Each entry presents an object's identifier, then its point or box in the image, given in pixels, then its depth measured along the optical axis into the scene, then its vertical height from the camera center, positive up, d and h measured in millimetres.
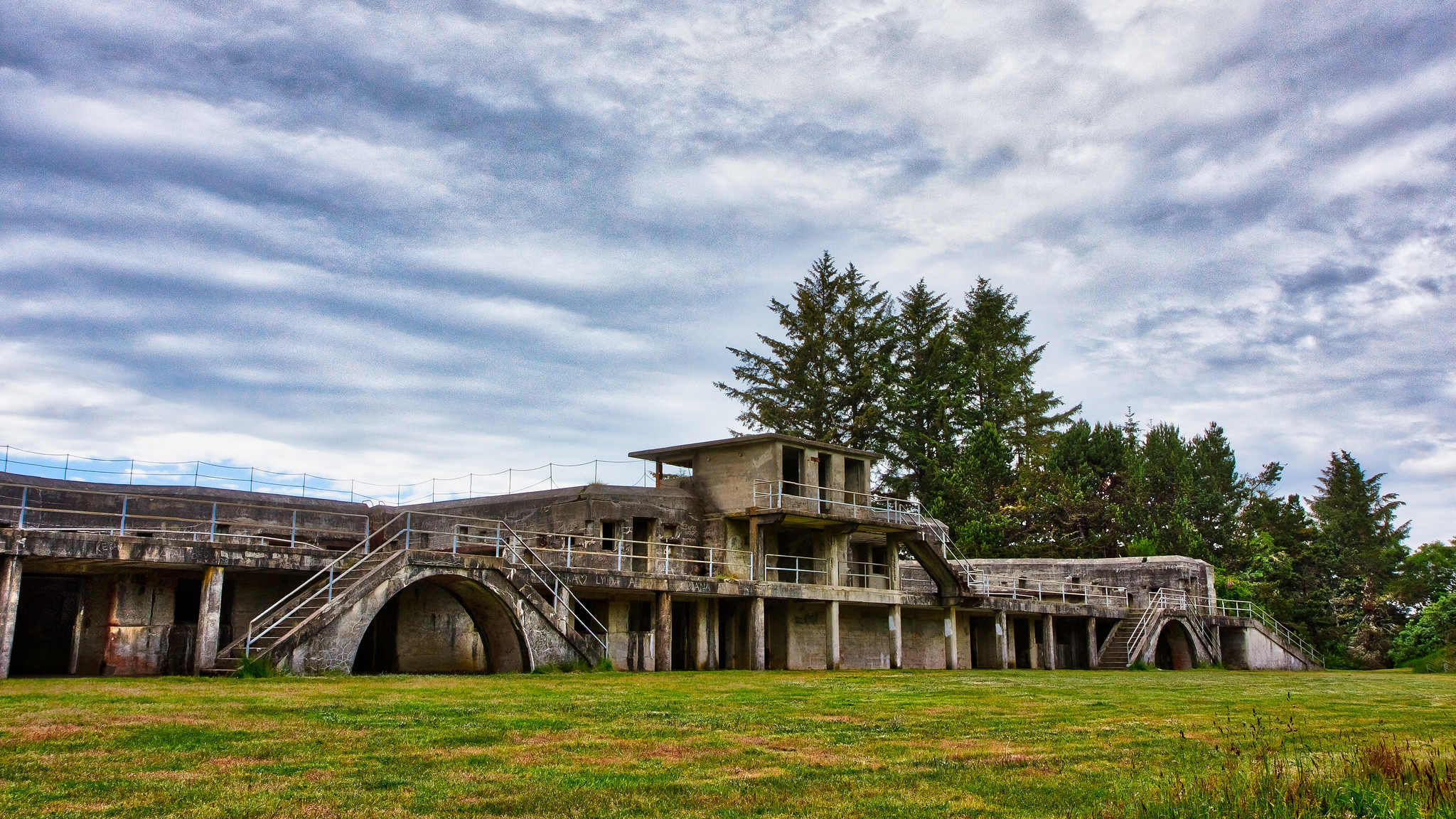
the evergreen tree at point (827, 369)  62188 +14129
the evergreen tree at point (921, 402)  62625 +12253
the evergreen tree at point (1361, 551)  58094 +4589
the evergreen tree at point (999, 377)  66000 +14408
